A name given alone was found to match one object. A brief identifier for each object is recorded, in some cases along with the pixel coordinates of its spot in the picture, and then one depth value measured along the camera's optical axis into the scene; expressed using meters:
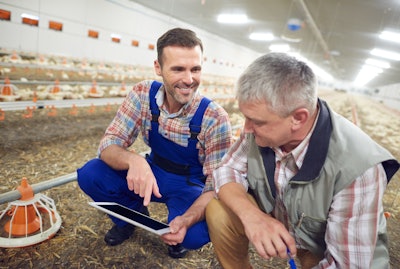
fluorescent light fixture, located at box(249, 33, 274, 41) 14.20
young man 1.73
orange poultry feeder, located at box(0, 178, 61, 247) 1.67
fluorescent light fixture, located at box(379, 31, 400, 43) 8.61
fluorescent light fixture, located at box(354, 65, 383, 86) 18.88
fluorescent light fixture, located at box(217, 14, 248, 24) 10.96
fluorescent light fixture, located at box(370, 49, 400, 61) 11.62
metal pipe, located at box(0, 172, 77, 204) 1.58
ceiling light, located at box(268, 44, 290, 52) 17.11
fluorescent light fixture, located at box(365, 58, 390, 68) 15.19
